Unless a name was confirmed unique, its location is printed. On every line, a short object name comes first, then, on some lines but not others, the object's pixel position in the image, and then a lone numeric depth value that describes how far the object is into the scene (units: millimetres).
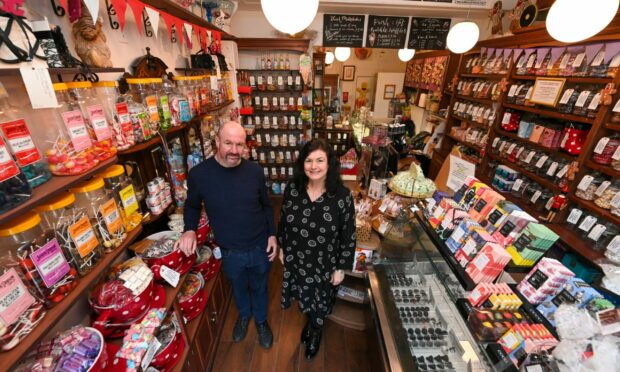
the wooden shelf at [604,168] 2195
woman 1672
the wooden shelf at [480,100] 3811
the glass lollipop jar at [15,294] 781
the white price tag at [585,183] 2436
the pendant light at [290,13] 1695
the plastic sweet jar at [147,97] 1554
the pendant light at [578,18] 1640
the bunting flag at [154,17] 1537
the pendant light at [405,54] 4746
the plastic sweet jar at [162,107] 1707
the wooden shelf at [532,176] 2845
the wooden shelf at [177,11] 1676
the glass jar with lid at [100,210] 1134
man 1678
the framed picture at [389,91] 8109
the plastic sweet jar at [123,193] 1271
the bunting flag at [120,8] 1258
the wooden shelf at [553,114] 2488
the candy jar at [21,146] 806
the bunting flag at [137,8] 1372
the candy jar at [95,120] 1135
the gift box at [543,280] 1087
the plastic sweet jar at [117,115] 1314
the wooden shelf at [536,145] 2697
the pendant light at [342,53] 4930
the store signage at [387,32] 3799
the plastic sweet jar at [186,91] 2082
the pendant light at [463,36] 2859
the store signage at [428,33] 3823
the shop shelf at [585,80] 2323
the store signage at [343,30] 3760
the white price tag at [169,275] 1522
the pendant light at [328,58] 5677
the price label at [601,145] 2293
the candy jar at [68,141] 1005
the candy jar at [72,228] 982
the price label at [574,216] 2553
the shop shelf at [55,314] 769
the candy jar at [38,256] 859
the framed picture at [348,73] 8555
